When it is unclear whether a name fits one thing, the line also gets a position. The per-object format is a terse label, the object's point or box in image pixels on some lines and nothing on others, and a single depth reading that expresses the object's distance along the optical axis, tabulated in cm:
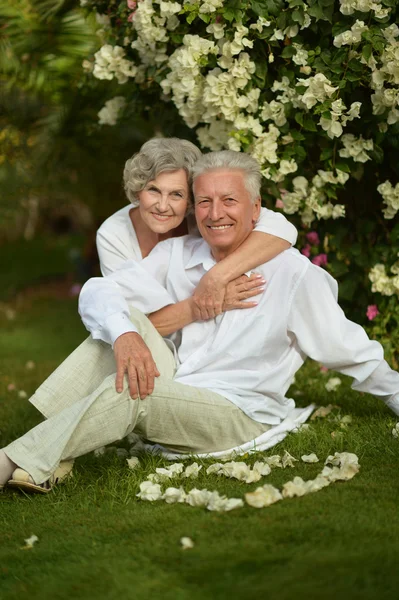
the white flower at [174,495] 357
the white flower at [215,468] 386
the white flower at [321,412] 471
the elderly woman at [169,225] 416
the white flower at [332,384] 526
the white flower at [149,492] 364
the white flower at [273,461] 394
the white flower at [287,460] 395
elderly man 390
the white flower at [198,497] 348
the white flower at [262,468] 380
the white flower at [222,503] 337
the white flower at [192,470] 383
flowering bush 459
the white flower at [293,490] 347
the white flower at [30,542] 328
